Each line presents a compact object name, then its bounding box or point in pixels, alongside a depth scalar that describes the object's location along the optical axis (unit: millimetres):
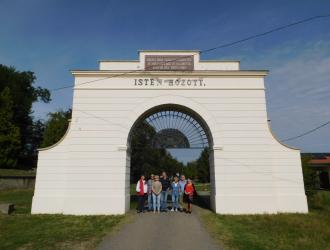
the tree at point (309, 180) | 13836
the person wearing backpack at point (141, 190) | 11369
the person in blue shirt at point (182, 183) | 11891
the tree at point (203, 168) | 51438
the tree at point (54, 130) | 34656
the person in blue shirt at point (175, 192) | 11586
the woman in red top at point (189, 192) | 11055
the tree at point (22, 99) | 33588
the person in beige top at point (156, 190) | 11242
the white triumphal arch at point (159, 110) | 10977
